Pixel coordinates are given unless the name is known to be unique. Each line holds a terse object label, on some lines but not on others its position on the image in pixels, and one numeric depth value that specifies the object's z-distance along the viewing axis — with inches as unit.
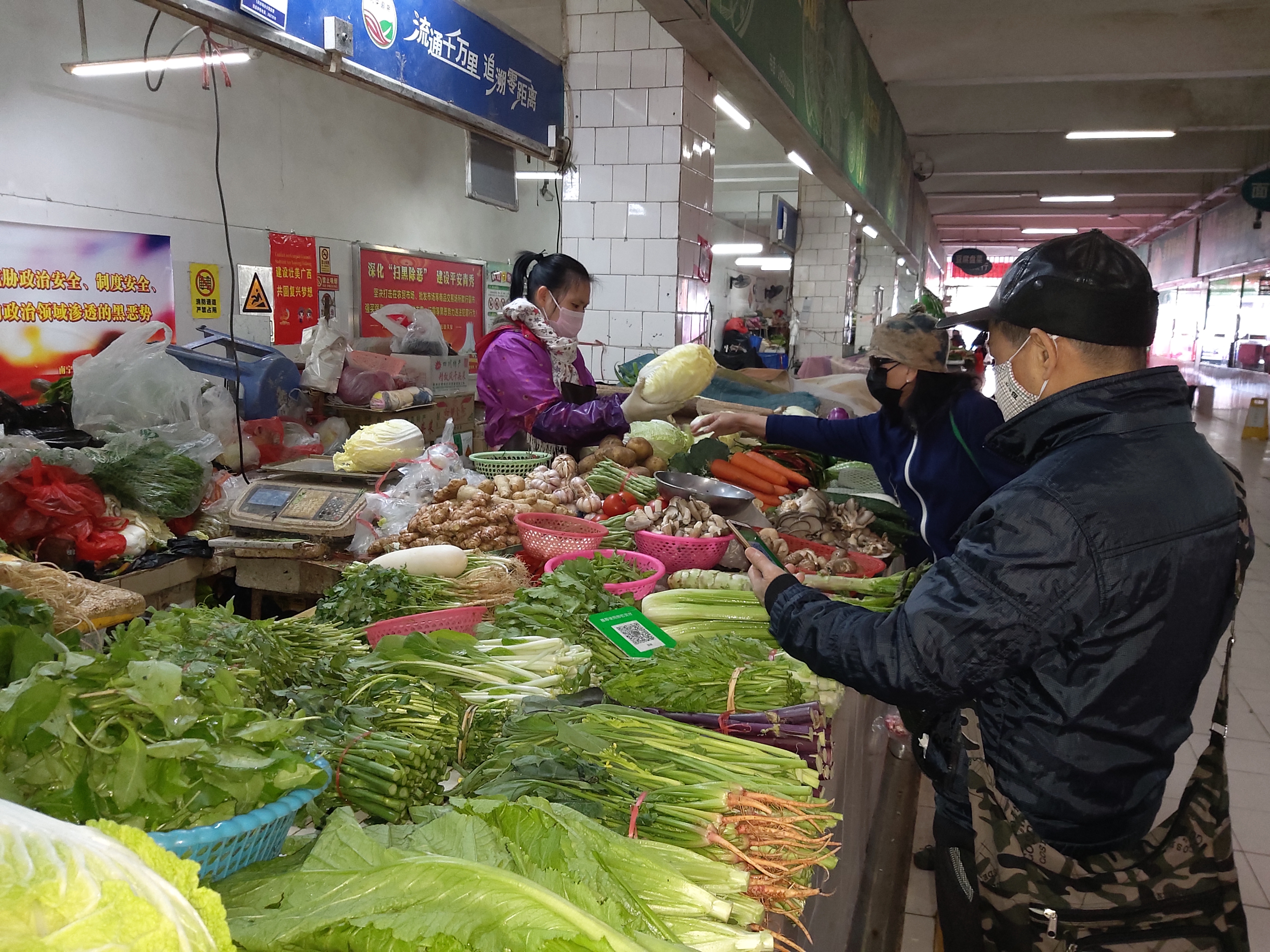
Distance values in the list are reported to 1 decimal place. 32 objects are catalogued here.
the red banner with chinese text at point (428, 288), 407.5
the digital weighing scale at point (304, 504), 158.9
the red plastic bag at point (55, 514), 168.2
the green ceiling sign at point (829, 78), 234.2
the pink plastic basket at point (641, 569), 116.7
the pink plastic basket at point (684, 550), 136.2
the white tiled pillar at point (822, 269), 528.1
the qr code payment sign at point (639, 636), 97.9
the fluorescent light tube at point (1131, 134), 532.4
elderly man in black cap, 66.8
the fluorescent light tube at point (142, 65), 235.8
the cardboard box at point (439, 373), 345.4
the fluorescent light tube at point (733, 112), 308.3
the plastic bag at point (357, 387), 310.0
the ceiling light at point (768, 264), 956.0
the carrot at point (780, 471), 190.9
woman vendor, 186.1
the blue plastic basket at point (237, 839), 48.4
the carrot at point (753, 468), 188.5
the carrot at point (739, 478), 184.4
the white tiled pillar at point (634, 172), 238.1
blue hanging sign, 162.9
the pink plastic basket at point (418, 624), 104.8
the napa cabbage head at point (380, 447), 194.7
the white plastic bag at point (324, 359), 299.4
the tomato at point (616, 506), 160.7
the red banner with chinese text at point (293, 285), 353.7
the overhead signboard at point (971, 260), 1044.5
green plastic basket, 175.2
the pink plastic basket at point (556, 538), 133.3
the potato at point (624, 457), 178.5
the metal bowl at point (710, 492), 151.6
